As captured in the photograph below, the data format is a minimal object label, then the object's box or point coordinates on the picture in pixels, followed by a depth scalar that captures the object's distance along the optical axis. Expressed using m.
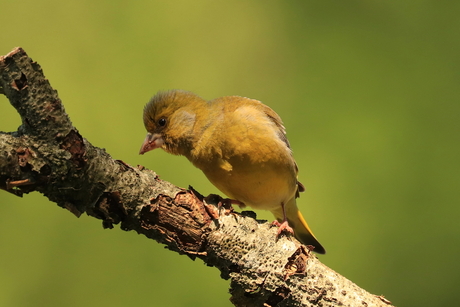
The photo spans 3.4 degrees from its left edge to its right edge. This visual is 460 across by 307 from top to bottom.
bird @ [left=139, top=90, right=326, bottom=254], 4.22
